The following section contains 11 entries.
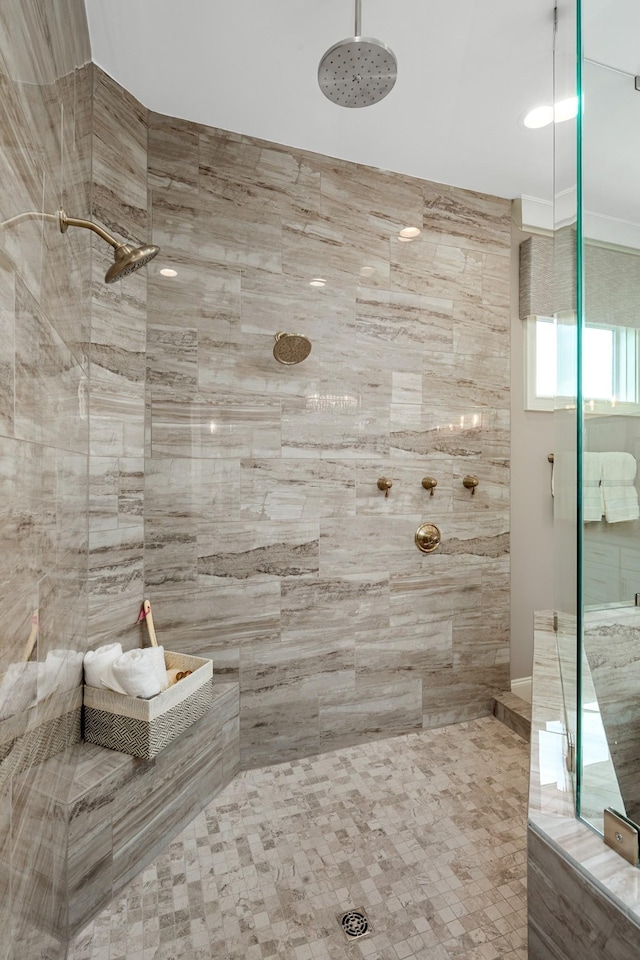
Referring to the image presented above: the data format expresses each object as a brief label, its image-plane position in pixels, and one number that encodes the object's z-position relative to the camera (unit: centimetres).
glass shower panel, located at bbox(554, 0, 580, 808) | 108
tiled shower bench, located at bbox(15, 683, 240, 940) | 108
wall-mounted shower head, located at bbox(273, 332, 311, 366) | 196
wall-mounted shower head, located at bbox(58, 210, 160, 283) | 117
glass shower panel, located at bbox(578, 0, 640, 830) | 95
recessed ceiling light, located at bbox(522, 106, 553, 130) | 185
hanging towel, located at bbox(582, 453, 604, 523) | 97
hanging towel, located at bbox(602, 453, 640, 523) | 94
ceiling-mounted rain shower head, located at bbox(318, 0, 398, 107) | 129
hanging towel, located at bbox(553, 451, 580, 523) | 110
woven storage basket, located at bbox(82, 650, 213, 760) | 147
